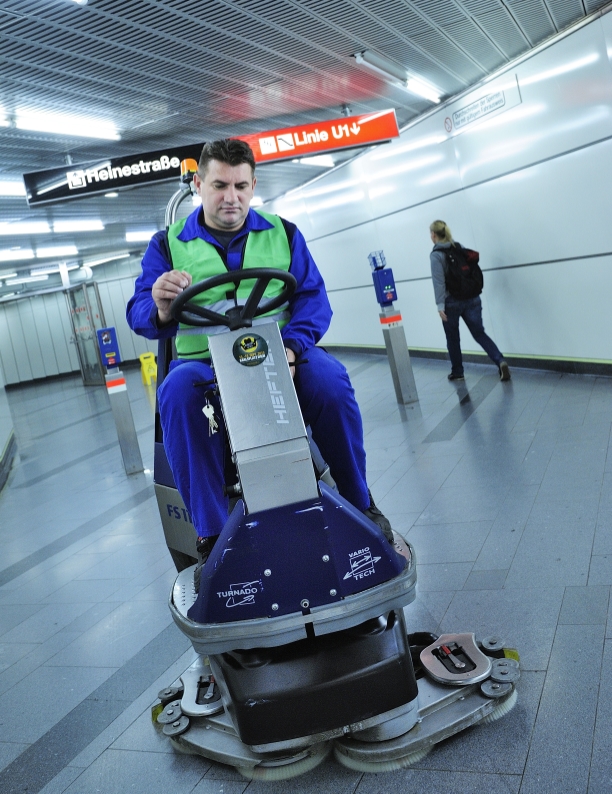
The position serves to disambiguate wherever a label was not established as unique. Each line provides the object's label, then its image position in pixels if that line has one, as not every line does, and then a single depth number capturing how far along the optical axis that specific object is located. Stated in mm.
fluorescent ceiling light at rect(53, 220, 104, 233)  13430
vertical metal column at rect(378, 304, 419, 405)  7887
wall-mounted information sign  7848
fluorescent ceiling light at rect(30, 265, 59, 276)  21156
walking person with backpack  8188
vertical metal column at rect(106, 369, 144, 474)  7312
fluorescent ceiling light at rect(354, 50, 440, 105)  6922
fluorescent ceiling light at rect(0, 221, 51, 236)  12259
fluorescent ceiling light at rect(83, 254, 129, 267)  22742
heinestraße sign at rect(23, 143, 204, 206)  7160
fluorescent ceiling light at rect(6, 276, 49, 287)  22450
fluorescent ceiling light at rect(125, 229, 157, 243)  17516
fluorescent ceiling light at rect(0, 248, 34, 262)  15812
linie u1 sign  7305
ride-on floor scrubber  2070
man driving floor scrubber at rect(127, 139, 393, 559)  2385
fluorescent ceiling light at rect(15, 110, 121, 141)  6812
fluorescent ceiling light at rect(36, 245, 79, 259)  16922
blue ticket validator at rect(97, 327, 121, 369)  7441
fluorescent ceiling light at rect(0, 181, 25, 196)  9148
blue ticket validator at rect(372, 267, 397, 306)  7832
